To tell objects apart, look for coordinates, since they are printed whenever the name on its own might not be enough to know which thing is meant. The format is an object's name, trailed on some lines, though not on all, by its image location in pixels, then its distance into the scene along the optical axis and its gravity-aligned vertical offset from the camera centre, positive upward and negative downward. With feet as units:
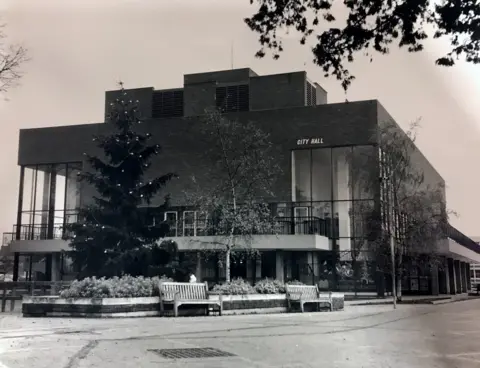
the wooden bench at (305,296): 62.13 -1.78
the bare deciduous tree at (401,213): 100.07 +10.91
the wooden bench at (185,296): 51.52 -1.48
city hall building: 111.14 +21.15
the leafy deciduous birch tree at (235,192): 76.23 +11.46
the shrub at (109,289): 49.93 -0.89
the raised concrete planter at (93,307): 48.34 -2.33
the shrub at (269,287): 61.36 -0.83
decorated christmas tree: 72.59 +7.44
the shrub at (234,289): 57.67 -0.98
